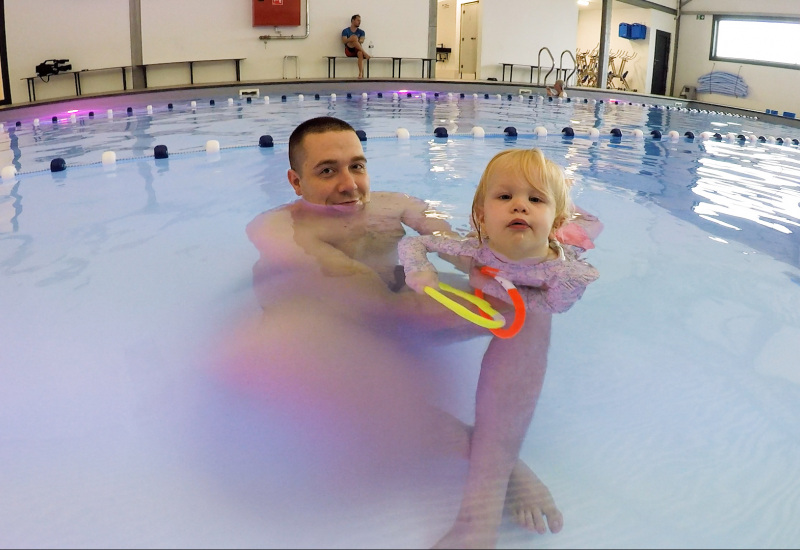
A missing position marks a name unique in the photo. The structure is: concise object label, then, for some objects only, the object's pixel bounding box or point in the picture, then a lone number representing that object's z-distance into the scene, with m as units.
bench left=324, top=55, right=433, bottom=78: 16.88
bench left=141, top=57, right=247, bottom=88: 14.35
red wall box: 15.77
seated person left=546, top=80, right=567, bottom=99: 15.88
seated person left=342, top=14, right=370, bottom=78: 16.64
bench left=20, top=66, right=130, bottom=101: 12.20
